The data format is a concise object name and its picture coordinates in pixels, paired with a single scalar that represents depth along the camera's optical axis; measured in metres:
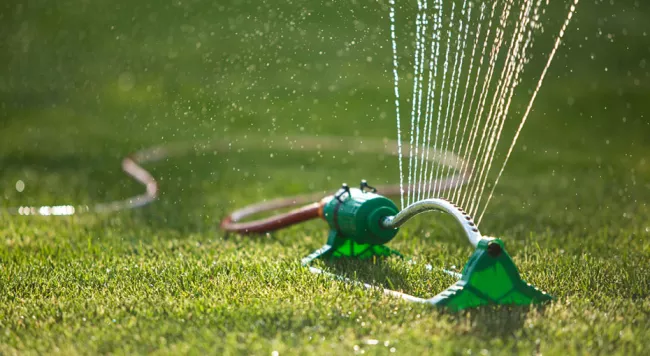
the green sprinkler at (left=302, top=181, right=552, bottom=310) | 5.77
